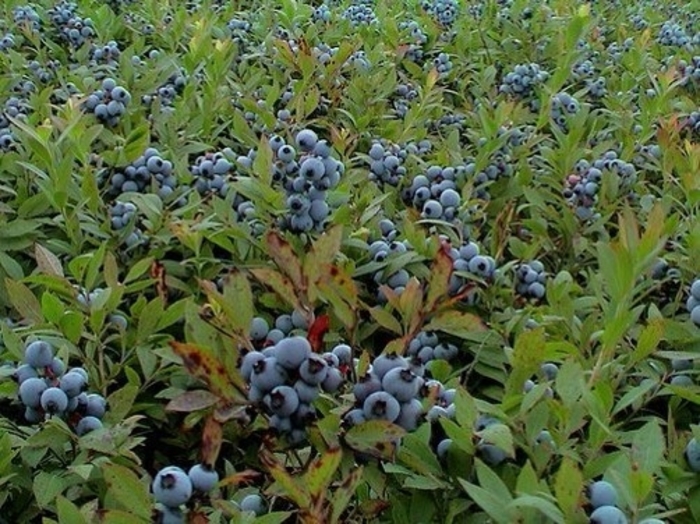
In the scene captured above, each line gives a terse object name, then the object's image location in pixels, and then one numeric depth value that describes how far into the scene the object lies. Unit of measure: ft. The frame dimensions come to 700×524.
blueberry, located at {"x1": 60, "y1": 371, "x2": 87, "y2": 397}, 1.40
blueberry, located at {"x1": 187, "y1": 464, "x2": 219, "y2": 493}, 1.21
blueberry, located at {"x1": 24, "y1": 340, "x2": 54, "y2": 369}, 1.40
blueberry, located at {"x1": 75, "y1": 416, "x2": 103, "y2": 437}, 1.40
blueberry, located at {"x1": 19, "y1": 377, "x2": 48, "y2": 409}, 1.38
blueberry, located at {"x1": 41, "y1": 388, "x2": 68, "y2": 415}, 1.38
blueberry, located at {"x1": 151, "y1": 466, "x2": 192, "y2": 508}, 1.18
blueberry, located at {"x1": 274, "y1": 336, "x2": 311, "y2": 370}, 1.21
